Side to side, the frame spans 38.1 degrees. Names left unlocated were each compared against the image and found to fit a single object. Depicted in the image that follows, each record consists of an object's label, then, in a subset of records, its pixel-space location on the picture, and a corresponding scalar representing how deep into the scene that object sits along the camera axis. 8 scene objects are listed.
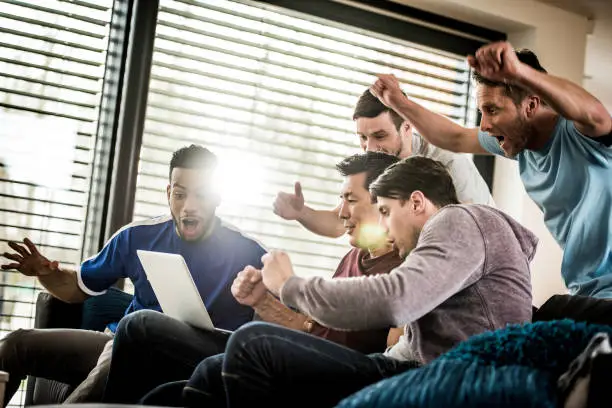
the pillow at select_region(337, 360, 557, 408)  1.36
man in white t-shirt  2.98
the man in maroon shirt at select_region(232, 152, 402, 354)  2.20
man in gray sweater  1.71
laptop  2.24
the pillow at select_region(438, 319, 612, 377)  1.43
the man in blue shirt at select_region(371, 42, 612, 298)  2.26
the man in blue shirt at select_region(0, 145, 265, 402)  2.81
